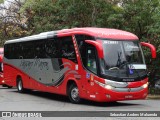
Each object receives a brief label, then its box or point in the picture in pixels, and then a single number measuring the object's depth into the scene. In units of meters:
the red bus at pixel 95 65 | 15.63
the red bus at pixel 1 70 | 31.49
